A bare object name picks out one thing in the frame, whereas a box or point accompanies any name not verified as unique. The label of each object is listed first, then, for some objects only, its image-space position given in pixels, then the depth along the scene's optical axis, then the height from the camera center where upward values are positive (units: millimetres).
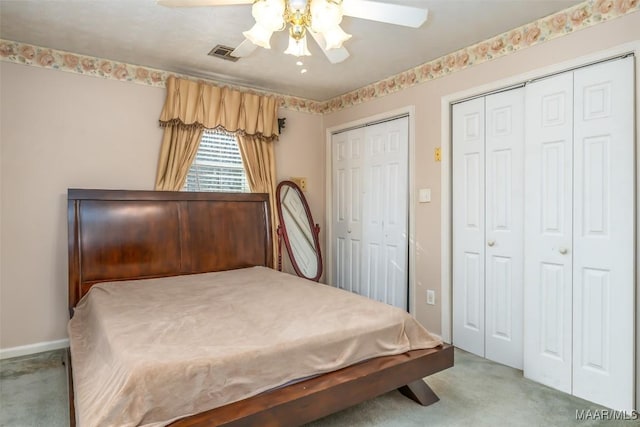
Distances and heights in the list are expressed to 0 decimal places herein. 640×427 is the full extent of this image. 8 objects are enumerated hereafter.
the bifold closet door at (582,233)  2148 -163
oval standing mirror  4160 -252
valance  3441 +970
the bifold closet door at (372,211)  3623 -32
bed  1636 -547
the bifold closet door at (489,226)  2756 -144
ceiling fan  1718 +921
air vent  2980 +1273
